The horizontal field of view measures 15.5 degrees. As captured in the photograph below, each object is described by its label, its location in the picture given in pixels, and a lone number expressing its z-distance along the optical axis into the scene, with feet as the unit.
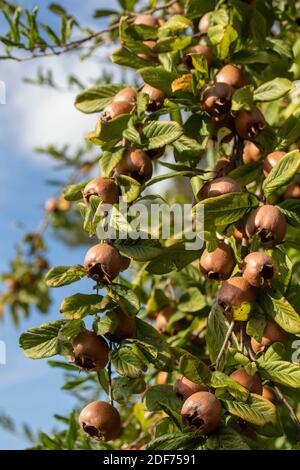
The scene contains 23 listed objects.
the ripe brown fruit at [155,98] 3.74
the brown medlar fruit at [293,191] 4.82
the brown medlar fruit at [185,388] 3.27
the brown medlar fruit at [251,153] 4.04
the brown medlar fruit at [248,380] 3.29
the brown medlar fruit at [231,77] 3.81
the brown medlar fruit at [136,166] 3.52
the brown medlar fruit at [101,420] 3.29
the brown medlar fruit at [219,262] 3.47
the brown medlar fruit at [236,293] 3.38
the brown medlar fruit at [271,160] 3.63
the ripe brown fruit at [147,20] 4.28
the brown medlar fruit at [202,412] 3.14
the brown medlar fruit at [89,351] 3.27
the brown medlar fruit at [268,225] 3.38
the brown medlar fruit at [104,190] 3.47
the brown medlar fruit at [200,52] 3.98
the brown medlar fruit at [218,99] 3.70
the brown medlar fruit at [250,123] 3.72
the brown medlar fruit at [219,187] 3.46
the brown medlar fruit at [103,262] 3.31
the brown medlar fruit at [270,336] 3.45
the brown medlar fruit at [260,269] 3.32
